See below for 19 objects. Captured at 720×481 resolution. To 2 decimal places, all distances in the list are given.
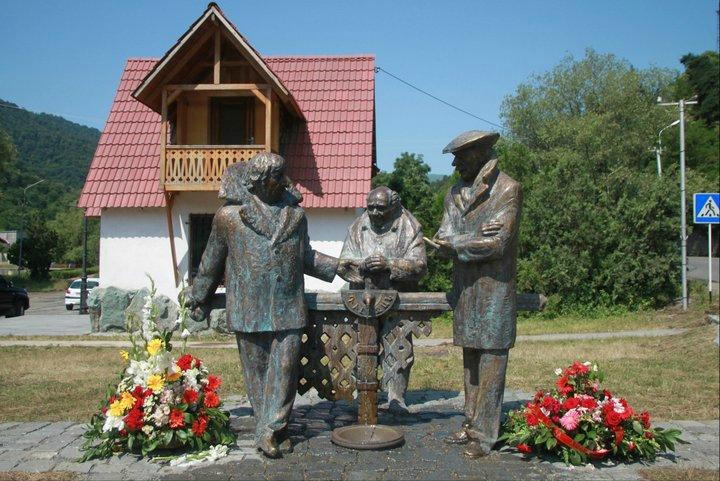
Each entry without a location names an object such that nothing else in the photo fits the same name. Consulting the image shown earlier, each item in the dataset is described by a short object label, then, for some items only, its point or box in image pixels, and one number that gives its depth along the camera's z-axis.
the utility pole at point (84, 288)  19.75
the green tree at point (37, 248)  38.28
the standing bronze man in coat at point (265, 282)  4.97
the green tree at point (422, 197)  17.41
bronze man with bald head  5.62
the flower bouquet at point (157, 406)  4.98
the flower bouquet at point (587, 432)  4.76
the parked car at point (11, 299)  21.61
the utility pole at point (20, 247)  36.59
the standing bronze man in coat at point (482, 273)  4.83
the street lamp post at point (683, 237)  15.19
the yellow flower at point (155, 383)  5.11
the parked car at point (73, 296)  24.55
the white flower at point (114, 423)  4.96
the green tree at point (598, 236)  16.44
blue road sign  12.20
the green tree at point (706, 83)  28.88
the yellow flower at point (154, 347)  5.20
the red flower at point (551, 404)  4.95
